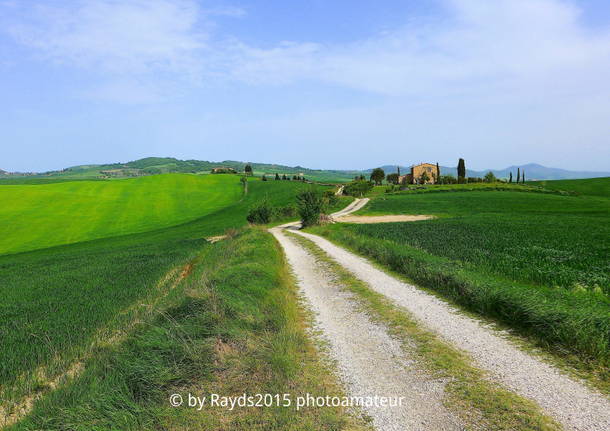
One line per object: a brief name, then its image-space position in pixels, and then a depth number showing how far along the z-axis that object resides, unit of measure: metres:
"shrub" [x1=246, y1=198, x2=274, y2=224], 52.00
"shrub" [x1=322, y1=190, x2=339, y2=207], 74.40
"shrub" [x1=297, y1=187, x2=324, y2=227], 47.00
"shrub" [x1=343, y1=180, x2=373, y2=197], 89.75
